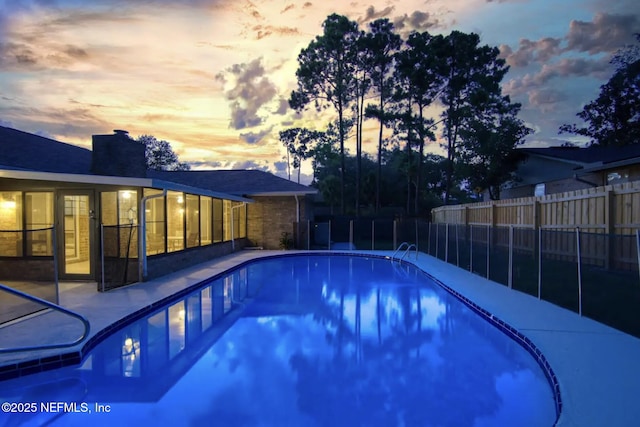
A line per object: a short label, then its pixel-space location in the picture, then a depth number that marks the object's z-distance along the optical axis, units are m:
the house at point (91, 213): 8.52
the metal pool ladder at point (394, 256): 14.95
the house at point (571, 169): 12.62
